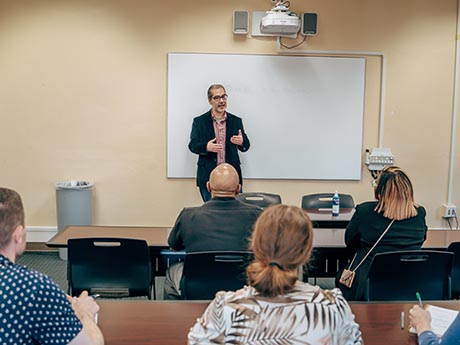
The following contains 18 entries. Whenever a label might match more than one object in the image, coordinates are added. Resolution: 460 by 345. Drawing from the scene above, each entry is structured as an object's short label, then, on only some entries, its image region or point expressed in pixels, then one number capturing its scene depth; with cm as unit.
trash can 523
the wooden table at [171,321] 176
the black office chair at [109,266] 282
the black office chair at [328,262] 322
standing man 503
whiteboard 544
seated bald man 270
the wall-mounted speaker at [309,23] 532
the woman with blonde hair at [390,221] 283
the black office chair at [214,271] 247
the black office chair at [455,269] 286
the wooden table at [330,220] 386
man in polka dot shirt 130
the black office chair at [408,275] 259
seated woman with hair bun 137
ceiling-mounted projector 489
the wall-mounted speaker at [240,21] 532
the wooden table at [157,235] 315
